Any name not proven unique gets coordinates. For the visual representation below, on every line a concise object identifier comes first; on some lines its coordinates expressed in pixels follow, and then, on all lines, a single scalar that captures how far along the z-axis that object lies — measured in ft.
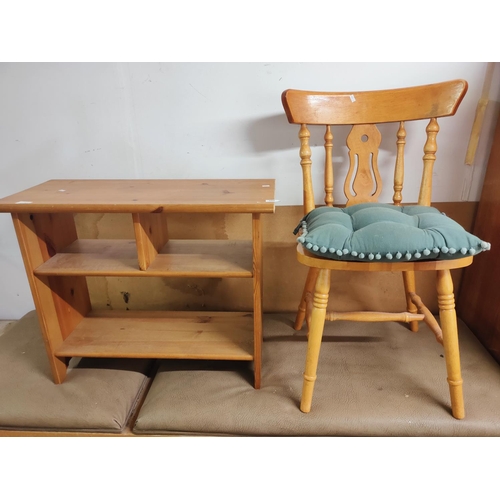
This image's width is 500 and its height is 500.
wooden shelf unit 3.12
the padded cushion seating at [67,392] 3.41
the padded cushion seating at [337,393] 3.24
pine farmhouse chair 2.75
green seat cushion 2.70
